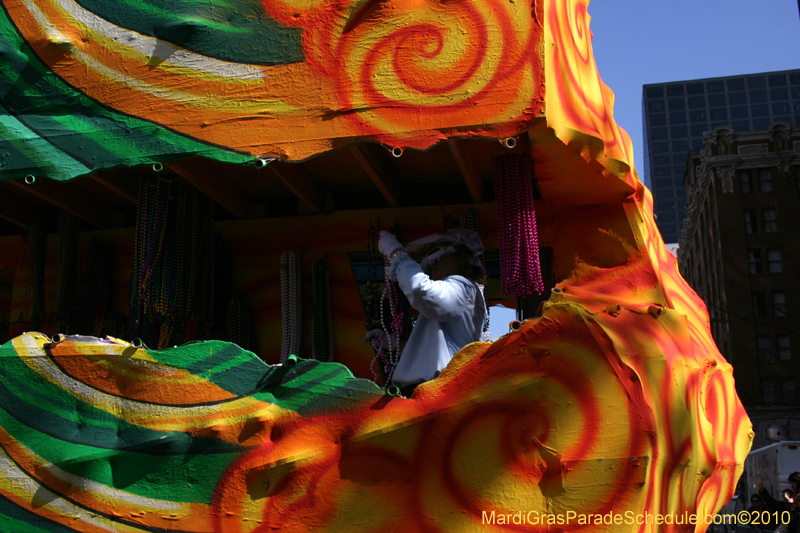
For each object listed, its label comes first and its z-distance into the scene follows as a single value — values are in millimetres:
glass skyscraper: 91062
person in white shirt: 4258
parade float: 3680
